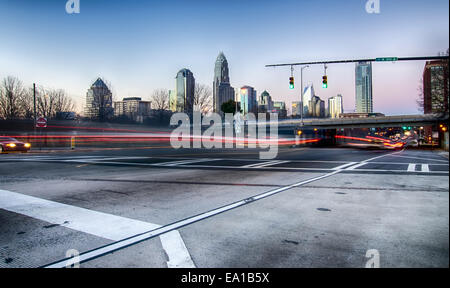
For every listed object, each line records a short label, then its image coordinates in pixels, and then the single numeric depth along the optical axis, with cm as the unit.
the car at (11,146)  2439
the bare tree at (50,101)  6531
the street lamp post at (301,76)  4297
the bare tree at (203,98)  6609
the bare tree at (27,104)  6100
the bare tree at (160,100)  6844
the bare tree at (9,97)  5731
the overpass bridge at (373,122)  5584
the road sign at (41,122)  2628
